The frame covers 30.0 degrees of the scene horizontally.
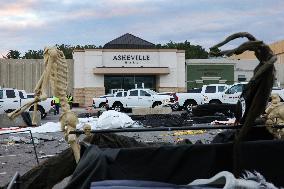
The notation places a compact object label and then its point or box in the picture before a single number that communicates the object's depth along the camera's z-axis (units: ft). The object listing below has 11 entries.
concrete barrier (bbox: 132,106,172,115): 90.43
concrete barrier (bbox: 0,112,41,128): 65.67
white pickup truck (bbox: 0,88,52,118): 98.85
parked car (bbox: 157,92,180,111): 117.99
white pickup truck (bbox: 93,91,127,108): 129.80
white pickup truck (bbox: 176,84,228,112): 118.52
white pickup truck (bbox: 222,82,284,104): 110.11
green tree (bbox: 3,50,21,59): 303.07
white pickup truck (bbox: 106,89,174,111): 125.08
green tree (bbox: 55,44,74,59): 263.18
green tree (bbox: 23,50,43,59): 301.92
